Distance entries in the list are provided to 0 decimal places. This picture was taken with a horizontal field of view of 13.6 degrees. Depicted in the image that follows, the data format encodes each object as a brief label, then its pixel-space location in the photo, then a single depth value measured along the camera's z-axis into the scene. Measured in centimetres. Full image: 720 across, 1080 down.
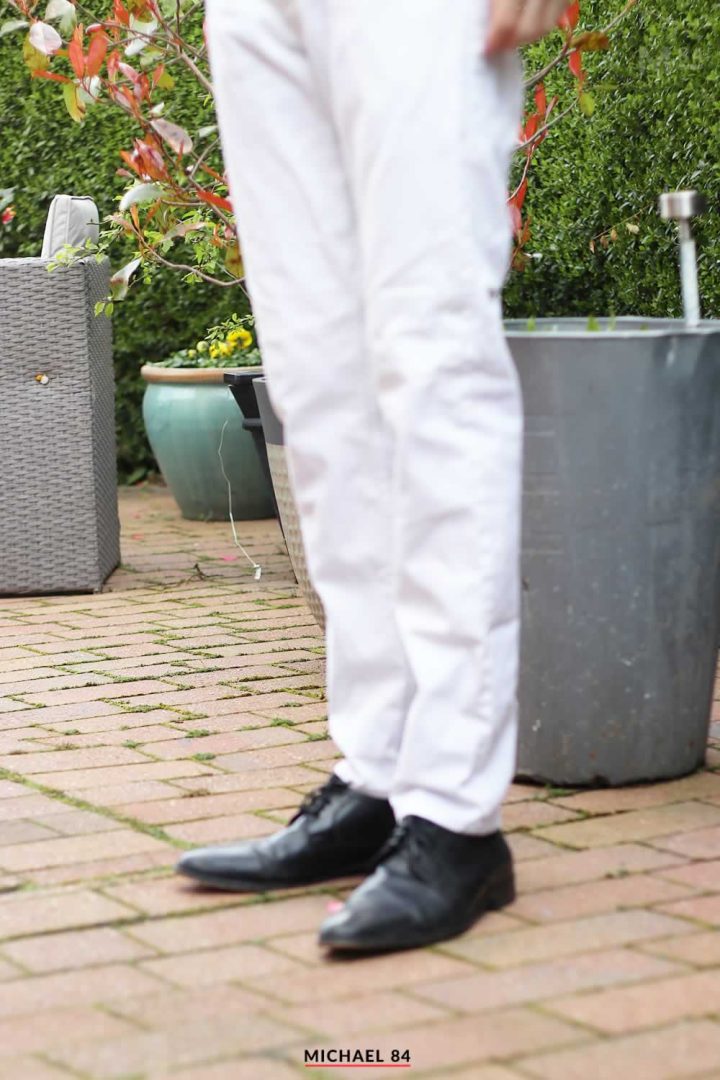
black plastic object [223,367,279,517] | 723
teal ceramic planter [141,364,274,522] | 1022
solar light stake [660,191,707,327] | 444
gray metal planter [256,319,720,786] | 445
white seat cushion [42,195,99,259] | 809
